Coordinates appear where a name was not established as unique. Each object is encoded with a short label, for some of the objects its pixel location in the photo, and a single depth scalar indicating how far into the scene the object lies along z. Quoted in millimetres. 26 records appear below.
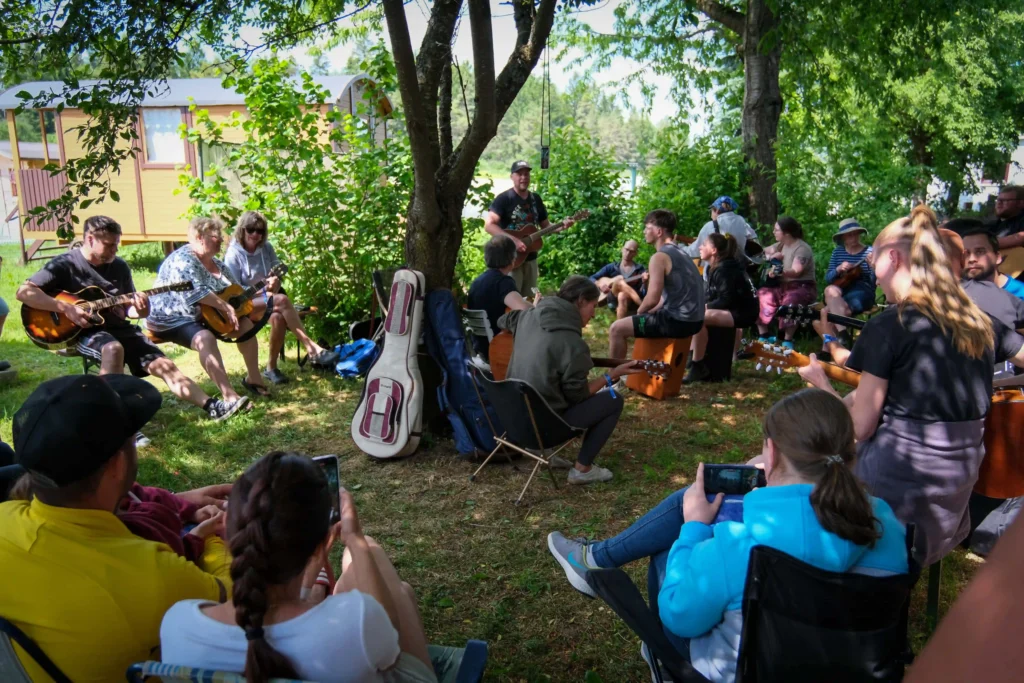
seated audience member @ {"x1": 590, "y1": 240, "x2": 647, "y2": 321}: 7883
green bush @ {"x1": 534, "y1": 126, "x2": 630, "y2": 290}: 10578
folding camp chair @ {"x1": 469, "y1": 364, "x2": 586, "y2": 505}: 4402
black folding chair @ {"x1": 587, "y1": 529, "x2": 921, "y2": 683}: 1879
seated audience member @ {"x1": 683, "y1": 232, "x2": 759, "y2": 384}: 6965
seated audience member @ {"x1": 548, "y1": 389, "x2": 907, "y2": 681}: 1987
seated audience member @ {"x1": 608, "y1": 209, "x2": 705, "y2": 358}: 6414
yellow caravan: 14438
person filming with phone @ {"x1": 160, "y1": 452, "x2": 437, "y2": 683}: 1668
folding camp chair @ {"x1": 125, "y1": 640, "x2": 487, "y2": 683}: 1652
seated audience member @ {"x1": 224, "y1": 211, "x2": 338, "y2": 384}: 6907
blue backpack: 6922
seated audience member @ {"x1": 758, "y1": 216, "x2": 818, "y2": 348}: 7914
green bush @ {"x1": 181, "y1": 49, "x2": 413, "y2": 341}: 7422
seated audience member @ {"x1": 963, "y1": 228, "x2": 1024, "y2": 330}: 3732
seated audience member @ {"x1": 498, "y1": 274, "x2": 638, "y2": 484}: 4617
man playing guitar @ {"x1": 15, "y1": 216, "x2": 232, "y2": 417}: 5512
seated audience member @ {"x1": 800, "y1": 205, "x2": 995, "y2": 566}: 2680
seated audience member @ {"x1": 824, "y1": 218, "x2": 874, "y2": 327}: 7428
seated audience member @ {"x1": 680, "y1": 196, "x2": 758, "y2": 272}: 8352
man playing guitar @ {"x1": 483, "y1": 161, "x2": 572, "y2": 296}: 8172
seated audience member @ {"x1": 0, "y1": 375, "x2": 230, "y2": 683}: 1840
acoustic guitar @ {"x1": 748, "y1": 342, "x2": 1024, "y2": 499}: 3115
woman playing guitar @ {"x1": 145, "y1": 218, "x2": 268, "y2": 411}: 6145
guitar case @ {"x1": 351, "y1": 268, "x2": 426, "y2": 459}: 5105
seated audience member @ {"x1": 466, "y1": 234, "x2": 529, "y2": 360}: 5992
